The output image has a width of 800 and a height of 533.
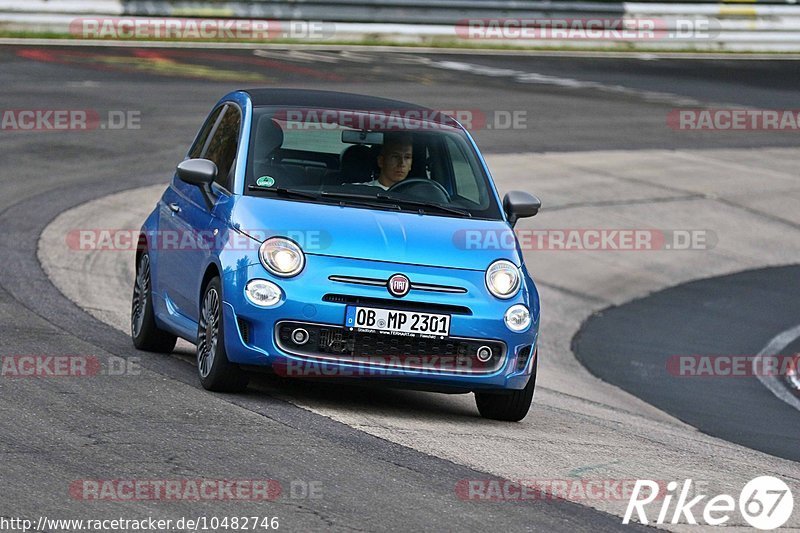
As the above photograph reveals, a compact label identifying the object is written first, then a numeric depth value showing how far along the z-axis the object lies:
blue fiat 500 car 16.22
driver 18.16
